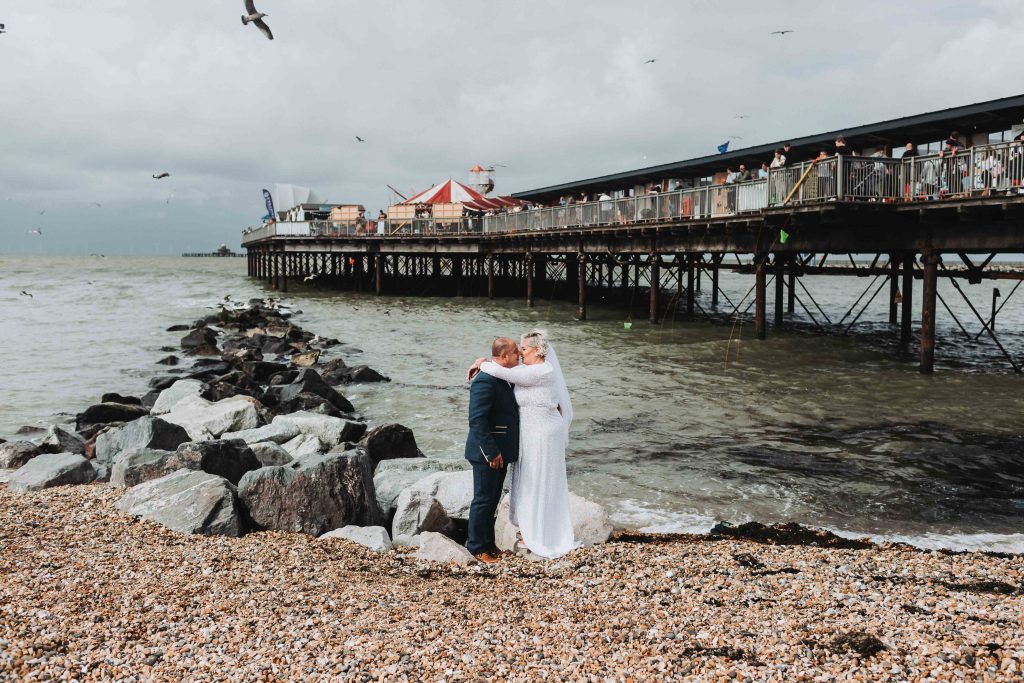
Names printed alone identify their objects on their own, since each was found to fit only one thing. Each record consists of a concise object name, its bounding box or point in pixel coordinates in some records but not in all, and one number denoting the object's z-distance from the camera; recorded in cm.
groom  641
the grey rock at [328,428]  1202
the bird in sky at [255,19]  1466
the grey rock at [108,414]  1435
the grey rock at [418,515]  759
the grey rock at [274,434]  1195
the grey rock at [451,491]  783
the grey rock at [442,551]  671
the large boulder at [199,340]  2597
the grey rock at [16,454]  1054
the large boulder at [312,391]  1612
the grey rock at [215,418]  1297
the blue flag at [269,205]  8702
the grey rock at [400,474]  871
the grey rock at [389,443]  1088
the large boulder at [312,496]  745
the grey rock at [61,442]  1136
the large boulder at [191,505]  714
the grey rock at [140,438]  1091
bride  643
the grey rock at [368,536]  711
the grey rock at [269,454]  1009
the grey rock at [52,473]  889
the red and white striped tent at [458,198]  5175
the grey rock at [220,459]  886
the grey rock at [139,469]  884
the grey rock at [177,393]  1530
